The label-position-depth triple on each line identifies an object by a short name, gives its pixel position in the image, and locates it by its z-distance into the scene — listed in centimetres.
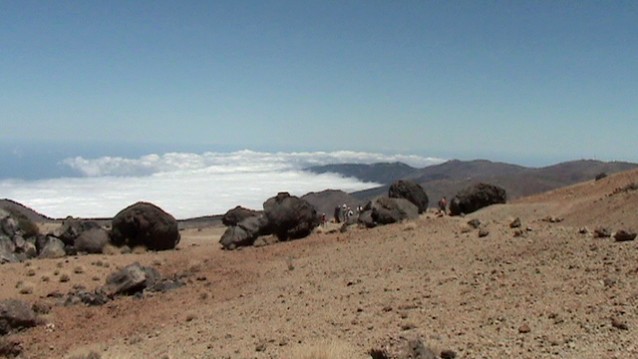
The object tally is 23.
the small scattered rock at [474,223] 2542
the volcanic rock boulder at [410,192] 4216
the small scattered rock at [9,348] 1520
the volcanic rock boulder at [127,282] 2220
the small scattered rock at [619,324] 1021
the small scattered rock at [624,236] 1738
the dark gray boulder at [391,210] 3378
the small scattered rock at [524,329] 1069
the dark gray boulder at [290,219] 3528
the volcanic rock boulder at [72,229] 3603
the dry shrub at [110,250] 3392
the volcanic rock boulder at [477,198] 3588
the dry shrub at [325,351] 1005
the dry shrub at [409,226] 2891
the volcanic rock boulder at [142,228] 3550
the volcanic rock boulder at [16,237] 3216
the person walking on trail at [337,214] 4707
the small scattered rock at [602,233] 1855
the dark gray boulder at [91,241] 3409
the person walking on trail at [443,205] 4212
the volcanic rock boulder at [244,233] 3472
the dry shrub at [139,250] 3449
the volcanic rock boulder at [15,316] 1758
